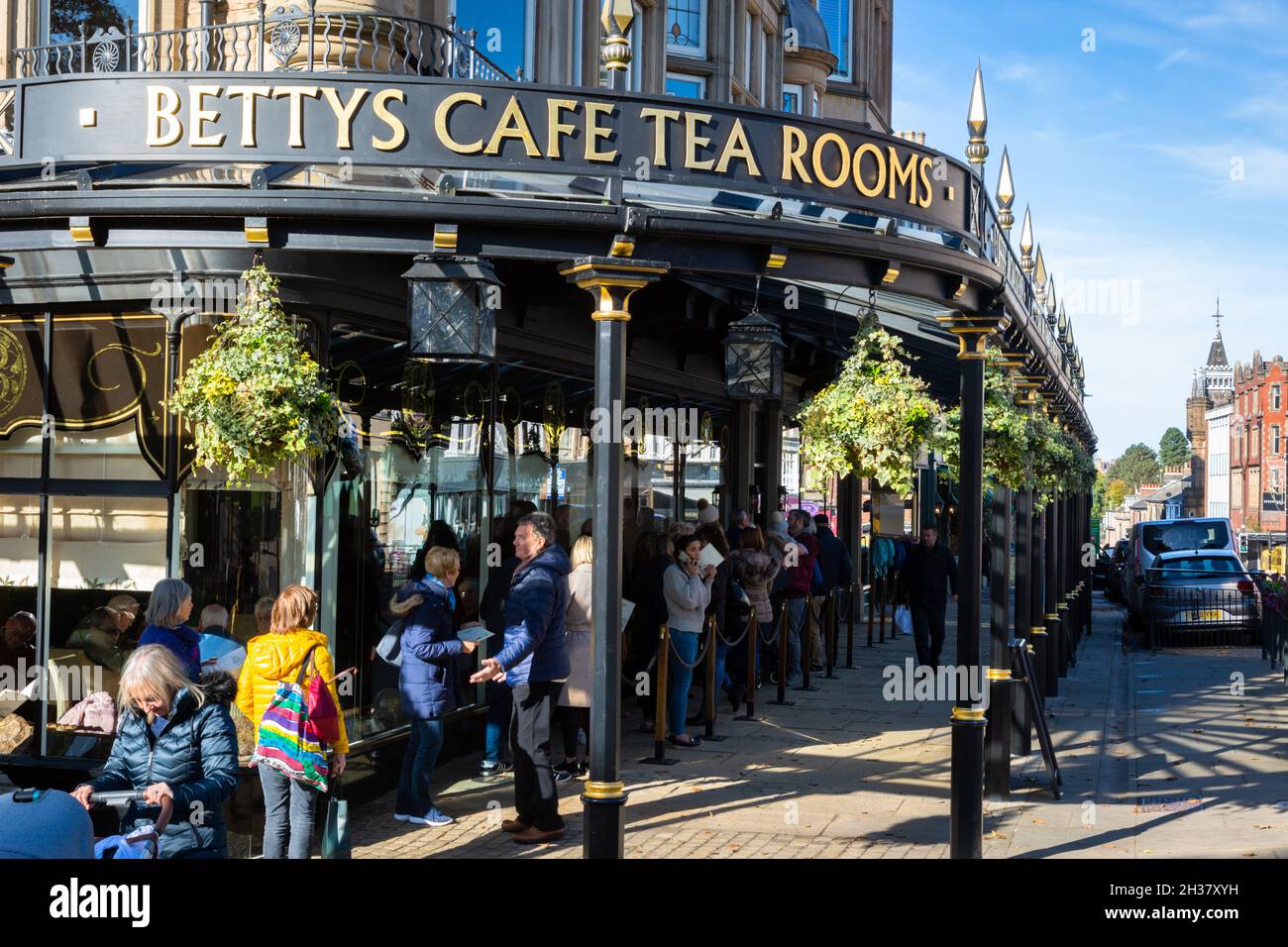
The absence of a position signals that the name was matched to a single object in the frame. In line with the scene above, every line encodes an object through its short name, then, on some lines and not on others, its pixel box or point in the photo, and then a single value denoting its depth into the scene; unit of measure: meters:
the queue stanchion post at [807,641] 15.47
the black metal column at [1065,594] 18.08
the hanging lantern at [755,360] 10.76
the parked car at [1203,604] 22.59
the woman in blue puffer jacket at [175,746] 5.57
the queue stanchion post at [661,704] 10.98
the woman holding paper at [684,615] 11.60
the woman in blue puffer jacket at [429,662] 8.64
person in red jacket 15.19
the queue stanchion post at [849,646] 17.19
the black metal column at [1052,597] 15.77
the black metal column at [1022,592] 11.52
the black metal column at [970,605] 7.89
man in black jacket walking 16.11
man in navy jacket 8.48
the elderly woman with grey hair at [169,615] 7.38
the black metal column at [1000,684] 9.65
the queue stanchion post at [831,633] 16.66
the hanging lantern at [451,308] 6.67
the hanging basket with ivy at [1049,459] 12.12
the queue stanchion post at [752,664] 13.01
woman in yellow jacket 6.96
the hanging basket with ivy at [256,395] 7.21
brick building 99.50
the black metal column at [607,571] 6.76
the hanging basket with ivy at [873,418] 8.05
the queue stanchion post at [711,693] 12.09
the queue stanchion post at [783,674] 14.36
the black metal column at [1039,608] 13.74
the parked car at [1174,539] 27.73
